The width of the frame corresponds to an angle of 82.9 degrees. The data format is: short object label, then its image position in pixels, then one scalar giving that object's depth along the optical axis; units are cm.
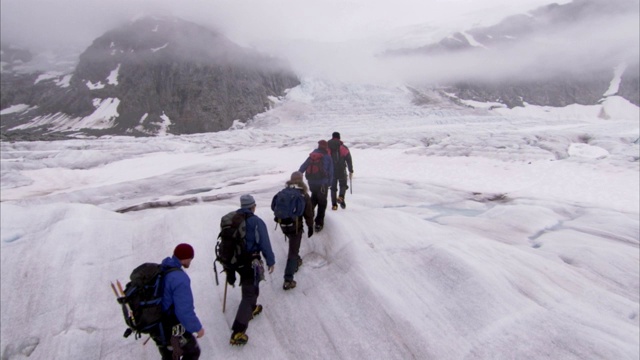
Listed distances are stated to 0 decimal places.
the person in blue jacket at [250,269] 537
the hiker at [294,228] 650
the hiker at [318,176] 787
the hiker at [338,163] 960
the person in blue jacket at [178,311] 424
